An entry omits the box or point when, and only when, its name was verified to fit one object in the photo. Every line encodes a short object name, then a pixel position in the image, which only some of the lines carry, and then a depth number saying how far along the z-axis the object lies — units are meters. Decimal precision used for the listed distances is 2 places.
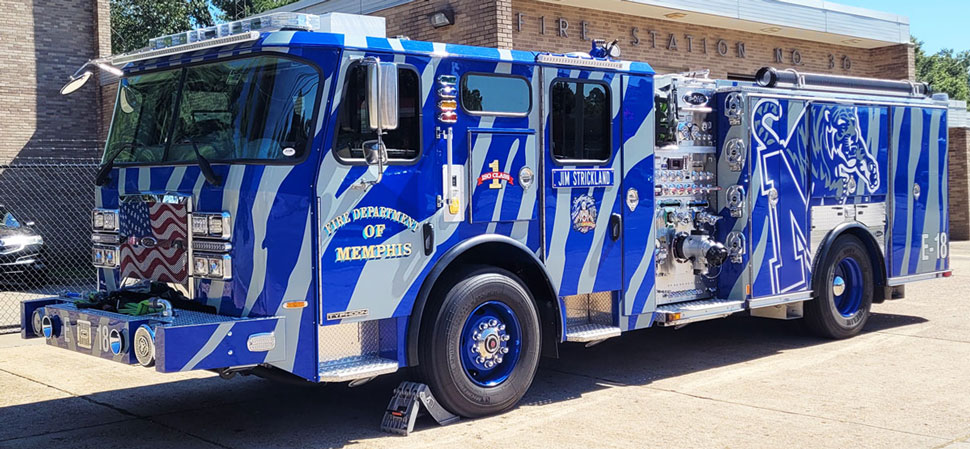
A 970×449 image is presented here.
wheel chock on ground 6.38
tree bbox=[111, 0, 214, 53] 35.61
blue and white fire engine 5.89
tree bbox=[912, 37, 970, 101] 64.69
